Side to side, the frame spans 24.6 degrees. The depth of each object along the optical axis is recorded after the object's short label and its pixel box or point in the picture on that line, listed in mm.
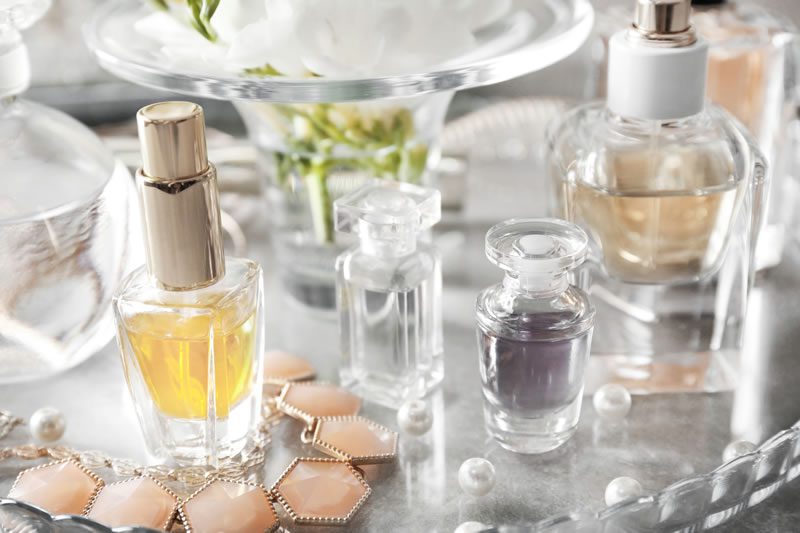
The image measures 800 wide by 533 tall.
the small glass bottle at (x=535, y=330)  437
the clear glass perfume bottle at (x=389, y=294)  460
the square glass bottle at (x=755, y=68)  538
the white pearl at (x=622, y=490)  433
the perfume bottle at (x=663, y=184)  458
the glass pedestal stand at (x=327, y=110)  446
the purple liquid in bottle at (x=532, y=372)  442
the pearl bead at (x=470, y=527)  422
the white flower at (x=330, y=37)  447
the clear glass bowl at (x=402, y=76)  443
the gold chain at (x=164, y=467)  451
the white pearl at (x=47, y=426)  464
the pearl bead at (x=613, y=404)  466
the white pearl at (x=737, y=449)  448
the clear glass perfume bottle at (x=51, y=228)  467
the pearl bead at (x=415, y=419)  463
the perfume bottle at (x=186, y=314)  419
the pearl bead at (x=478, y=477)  438
